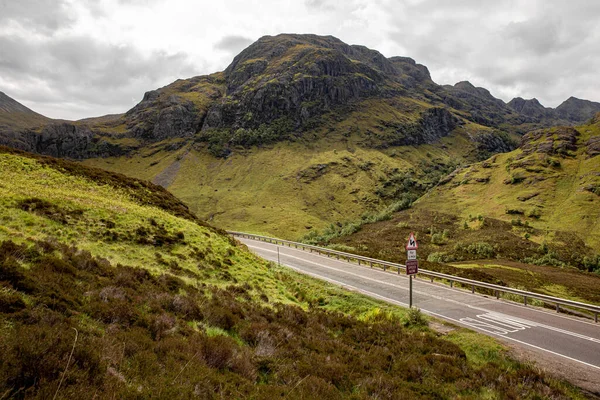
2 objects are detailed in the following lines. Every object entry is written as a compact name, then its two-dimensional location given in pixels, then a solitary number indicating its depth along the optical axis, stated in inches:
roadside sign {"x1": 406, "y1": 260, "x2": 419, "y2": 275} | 622.8
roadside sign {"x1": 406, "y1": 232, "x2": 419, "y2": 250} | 616.9
